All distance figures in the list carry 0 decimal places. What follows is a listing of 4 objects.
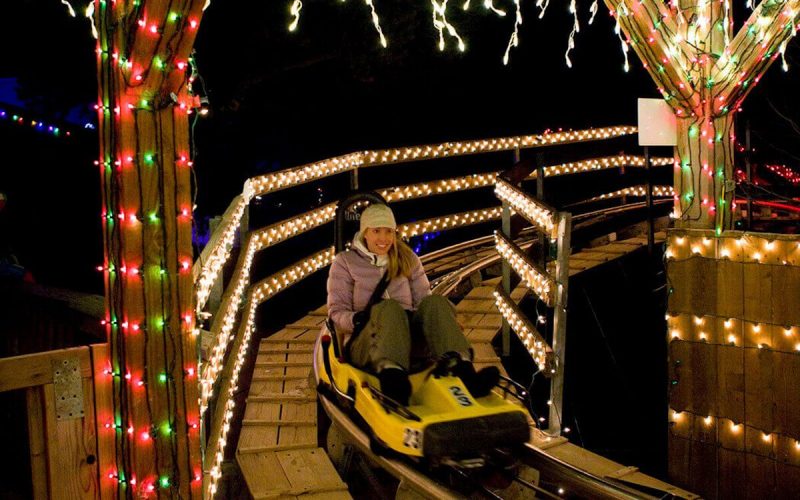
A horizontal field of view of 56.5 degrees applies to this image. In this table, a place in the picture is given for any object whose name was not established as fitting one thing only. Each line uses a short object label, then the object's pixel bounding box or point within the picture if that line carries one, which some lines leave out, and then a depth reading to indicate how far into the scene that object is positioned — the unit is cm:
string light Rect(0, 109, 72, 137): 1214
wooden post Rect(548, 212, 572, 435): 507
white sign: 589
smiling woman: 371
